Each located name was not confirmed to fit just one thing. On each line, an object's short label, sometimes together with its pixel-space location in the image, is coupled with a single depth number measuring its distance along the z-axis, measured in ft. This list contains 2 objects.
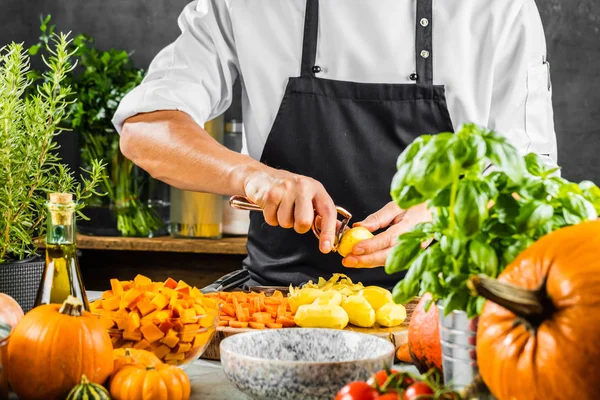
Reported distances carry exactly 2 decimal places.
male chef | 6.61
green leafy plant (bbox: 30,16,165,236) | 9.91
